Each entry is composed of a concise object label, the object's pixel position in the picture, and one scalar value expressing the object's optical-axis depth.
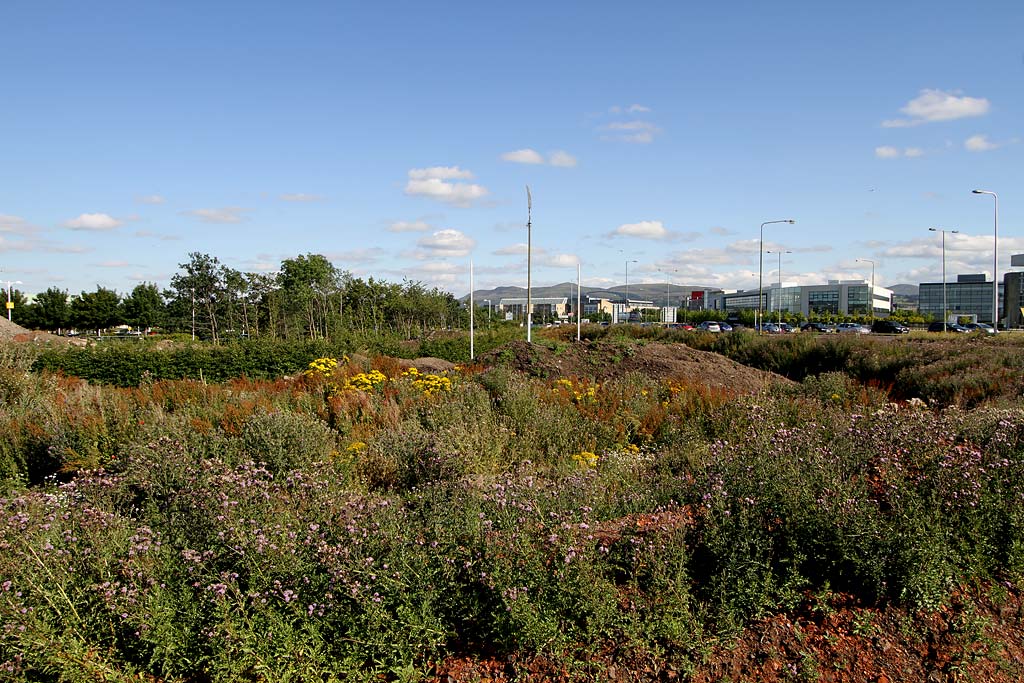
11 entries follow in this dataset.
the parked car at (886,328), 53.66
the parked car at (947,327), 53.14
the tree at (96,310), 49.69
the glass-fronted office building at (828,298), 121.69
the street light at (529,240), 24.91
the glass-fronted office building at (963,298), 107.62
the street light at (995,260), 36.59
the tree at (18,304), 53.25
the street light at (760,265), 45.71
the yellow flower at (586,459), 6.93
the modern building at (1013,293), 67.81
